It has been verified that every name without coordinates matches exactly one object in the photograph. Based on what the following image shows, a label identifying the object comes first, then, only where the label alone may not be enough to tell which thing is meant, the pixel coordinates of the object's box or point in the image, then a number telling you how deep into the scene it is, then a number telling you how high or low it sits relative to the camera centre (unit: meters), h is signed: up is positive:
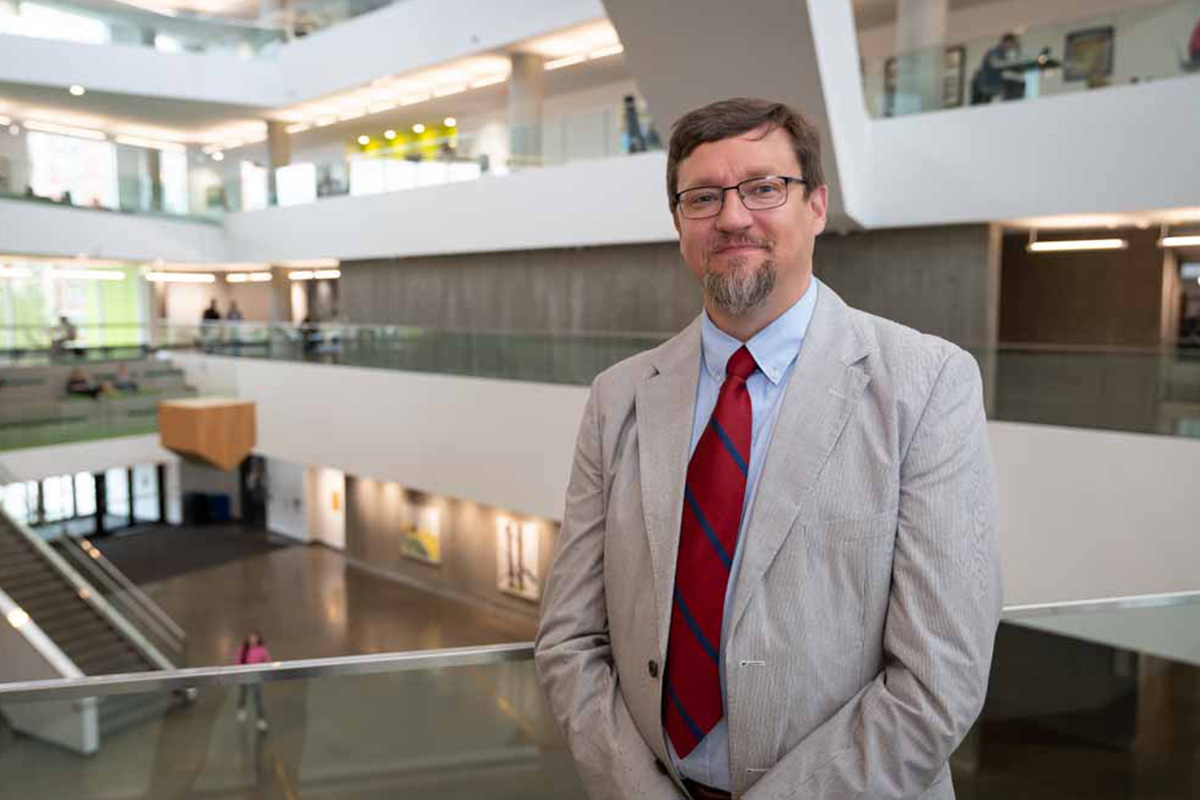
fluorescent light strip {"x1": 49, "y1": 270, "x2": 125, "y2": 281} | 25.00 +1.39
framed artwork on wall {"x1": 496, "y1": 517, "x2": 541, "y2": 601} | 15.16 -4.05
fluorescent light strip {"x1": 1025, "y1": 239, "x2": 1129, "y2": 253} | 11.52 +1.00
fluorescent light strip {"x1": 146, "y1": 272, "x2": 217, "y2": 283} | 27.41 +1.41
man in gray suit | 1.44 -0.37
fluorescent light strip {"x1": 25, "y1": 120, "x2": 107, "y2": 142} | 23.92 +5.26
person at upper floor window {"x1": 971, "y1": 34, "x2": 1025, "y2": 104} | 10.16 +2.82
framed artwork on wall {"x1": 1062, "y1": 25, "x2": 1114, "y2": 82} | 9.50 +2.87
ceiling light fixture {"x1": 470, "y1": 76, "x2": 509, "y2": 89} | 19.39 +5.26
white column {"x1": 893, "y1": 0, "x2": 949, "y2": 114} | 10.73 +2.93
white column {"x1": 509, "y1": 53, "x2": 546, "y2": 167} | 17.33 +4.53
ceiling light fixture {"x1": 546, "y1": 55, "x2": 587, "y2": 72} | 17.70 +5.19
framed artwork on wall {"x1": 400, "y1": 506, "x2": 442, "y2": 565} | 17.09 -4.14
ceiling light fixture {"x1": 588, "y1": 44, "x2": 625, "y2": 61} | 17.00 +5.19
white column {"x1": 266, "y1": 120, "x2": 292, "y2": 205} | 23.84 +4.78
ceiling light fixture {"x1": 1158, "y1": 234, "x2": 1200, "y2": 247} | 10.65 +0.96
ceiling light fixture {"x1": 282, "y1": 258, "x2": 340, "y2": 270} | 21.64 +1.52
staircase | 11.57 -3.90
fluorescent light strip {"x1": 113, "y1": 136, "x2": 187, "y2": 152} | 25.89 +5.32
